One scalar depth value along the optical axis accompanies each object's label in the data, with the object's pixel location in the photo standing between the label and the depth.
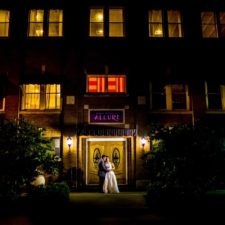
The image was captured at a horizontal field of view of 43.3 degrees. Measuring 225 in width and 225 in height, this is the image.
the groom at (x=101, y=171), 14.13
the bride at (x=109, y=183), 13.87
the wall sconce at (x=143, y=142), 15.40
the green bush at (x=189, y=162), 8.97
